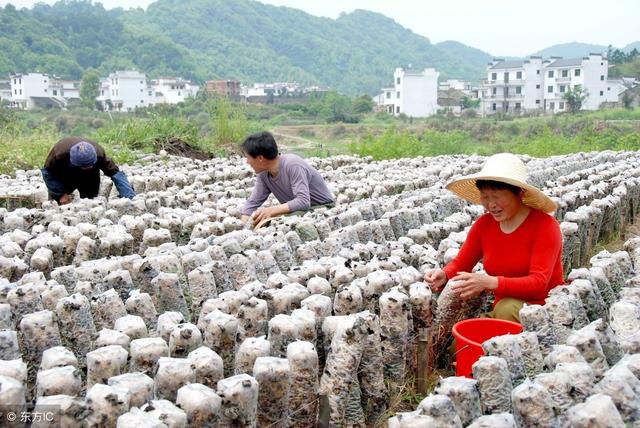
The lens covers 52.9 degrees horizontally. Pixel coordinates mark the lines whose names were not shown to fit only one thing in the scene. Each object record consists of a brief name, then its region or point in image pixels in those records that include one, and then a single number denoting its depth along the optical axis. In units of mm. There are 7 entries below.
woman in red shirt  3176
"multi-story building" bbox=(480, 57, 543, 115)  49156
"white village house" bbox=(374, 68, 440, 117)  53531
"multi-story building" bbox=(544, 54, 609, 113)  46000
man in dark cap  5809
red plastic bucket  3051
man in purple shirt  5016
